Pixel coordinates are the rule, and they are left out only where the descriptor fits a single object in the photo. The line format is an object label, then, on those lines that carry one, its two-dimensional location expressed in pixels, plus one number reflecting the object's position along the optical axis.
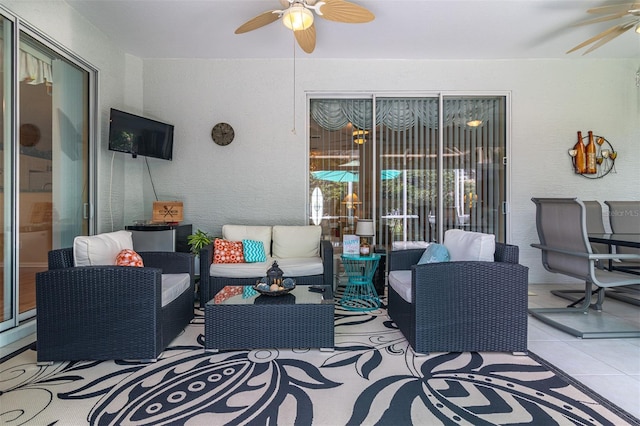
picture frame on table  3.67
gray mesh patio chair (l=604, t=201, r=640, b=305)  3.83
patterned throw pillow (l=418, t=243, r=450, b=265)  2.88
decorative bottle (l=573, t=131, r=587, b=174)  4.62
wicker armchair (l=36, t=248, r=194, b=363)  2.24
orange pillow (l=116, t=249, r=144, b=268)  2.61
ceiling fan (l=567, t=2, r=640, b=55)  2.99
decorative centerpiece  2.61
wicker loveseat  3.48
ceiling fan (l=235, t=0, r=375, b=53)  2.69
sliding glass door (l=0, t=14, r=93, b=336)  2.78
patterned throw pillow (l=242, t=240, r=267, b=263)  3.76
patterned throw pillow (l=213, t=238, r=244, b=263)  3.67
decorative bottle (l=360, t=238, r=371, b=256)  3.63
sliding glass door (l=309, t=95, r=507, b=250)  4.78
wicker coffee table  2.45
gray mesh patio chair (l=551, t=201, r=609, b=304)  3.70
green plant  3.92
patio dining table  2.78
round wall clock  4.64
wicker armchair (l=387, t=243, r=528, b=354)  2.40
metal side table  3.56
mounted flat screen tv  3.77
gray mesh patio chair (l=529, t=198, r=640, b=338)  2.84
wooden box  4.21
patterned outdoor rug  1.71
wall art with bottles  4.62
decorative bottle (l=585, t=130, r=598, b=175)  4.61
